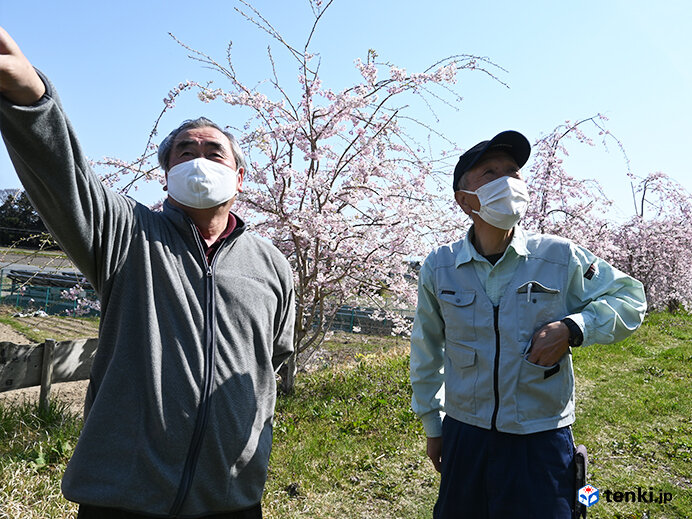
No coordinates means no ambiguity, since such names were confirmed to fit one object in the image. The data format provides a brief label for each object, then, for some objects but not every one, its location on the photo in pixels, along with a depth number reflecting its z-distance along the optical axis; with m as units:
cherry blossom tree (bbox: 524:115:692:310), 11.04
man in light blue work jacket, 1.92
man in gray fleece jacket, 1.35
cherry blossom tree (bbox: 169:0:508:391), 5.30
